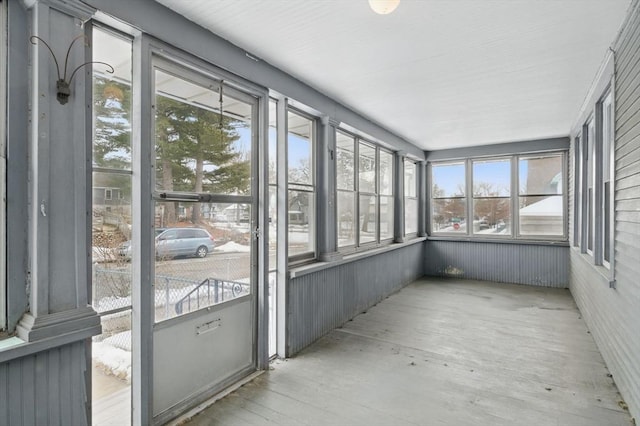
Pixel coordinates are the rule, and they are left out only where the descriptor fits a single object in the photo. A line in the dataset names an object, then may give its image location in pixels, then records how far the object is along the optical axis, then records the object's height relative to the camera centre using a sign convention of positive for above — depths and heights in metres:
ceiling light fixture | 1.52 +0.92
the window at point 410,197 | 7.04 +0.31
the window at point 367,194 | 5.25 +0.28
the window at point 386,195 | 5.98 +0.29
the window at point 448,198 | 7.39 +0.31
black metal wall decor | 1.76 +0.66
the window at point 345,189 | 4.67 +0.32
